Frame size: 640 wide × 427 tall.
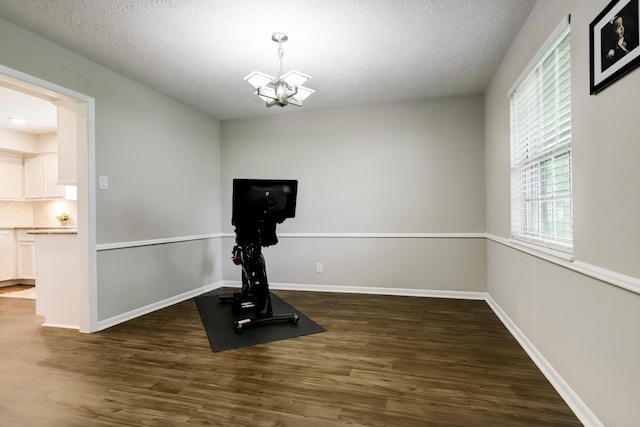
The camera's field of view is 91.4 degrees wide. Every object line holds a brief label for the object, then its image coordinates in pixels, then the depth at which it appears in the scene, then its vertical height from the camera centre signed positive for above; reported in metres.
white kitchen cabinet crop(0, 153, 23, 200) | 4.90 +0.63
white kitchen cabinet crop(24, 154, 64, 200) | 4.99 +0.62
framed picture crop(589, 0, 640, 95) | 1.14 +0.66
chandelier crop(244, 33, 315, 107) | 2.41 +1.02
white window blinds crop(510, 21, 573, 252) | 1.78 +0.40
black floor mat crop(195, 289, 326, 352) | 2.48 -1.02
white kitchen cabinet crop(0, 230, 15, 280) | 4.75 -0.61
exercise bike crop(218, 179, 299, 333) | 2.74 -0.09
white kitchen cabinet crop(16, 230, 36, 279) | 4.87 -0.61
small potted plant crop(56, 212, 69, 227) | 4.95 -0.04
